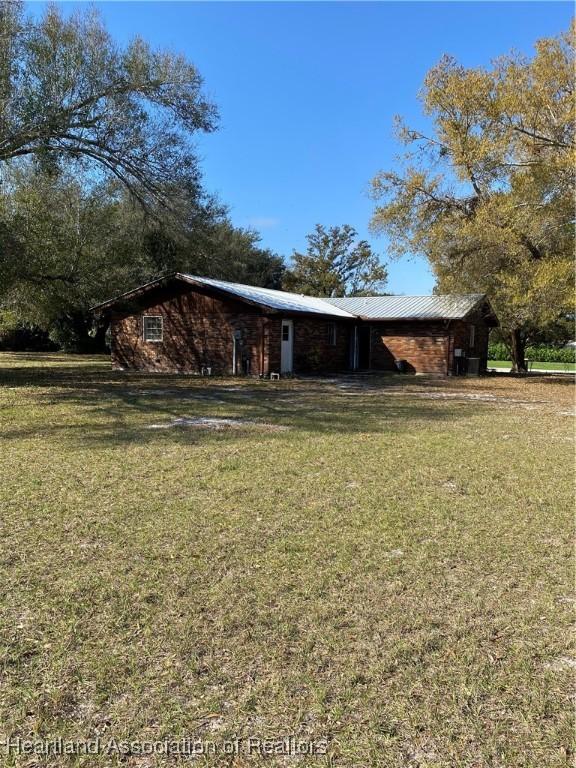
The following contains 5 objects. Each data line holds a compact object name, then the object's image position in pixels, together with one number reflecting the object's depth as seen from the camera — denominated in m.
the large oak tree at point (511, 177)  14.98
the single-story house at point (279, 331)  18.44
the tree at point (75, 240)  14.52
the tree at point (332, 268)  47.41
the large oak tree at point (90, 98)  11.60
